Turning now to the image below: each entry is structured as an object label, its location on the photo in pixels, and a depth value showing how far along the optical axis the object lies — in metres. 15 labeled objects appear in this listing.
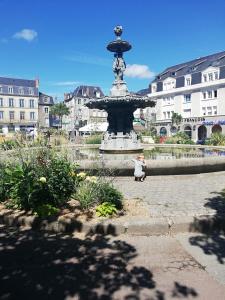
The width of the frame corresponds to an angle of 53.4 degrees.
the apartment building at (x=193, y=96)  36.07
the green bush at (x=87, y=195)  4.83
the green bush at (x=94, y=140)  18.59
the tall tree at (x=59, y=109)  59.20
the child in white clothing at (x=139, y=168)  7.43
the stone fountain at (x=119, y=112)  12.30
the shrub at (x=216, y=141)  22.85
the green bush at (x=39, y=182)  4.82
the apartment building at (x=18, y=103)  53.79
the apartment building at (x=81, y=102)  63.43
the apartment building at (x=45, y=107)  58.68
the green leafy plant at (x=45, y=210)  4.60
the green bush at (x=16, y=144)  5.60
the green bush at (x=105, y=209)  4.62
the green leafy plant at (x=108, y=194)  4.95
